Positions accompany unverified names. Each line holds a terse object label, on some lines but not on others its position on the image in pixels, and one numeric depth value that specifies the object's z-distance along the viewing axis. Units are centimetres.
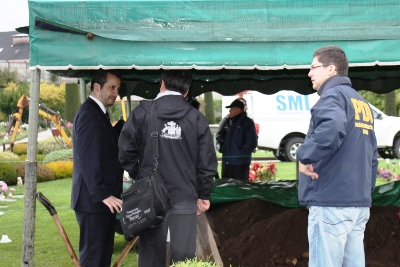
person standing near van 1096
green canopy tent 496
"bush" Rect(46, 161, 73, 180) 1770
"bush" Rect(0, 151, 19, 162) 1730
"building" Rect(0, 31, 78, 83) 6393
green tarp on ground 715
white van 2103
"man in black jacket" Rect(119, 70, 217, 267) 445
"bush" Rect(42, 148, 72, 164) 1953
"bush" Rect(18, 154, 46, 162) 1931
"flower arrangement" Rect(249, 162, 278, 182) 1239
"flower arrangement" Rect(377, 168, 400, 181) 1527
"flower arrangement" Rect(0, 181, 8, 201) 1185
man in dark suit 500
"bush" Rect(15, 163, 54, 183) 1703
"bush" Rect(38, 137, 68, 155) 2312
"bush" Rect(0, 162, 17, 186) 1551
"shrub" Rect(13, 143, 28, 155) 2191
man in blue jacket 394
